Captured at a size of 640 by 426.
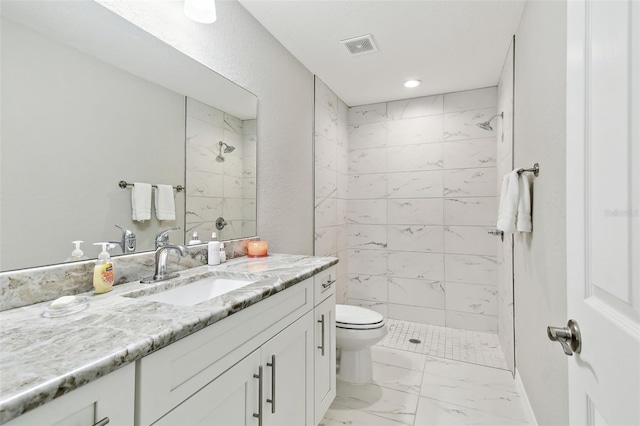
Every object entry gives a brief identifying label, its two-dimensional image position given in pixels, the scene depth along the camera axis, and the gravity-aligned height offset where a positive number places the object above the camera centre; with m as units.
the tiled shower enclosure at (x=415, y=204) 2.96 +0.10
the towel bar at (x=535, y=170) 1.46 +0.22
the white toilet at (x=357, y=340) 2.00 -0.84
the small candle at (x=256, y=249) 1.79 -0.21
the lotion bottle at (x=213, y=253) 1.53 -0.20
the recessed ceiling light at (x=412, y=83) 2.84 +1.24
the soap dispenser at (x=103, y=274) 1.02 -0.21
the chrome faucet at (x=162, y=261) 1.24 -0.20
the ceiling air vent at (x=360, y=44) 2.13 +1.23
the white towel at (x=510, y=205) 1.64 +0.05
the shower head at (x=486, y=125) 2.95 +0.87
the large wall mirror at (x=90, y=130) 0.91 +0.31
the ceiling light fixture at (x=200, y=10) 1.36 +0.92
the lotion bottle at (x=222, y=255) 1.59 -0.22
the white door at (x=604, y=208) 0.45 +0.01
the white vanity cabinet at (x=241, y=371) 0.70 -0.47
